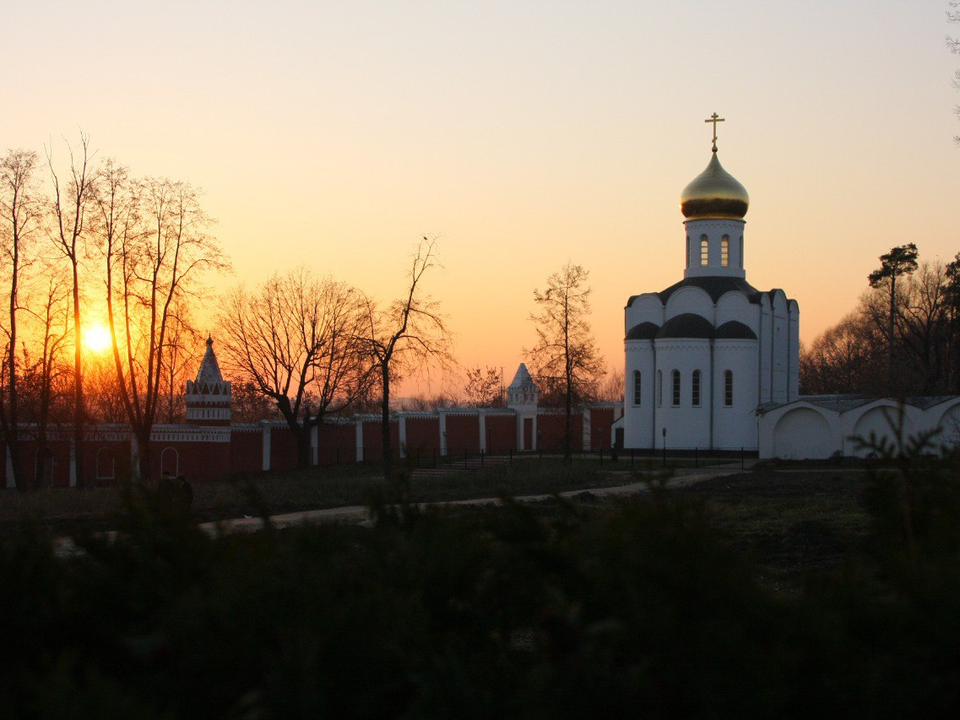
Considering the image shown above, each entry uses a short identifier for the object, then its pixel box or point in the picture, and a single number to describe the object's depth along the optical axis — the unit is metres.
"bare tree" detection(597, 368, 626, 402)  115.83
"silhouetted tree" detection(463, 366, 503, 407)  76.88
